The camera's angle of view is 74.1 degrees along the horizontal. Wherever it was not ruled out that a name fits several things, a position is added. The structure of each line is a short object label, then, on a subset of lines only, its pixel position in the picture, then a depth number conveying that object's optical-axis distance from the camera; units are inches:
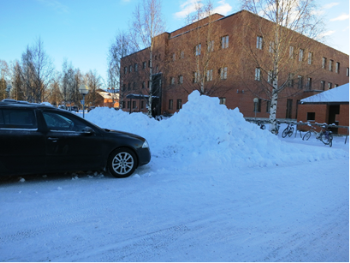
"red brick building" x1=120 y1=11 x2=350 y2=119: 599.2
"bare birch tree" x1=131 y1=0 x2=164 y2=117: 812.6
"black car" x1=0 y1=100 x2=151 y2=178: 179.9
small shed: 759.4
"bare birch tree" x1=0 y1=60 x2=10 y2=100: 1759.4
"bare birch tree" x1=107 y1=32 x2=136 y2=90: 966.7
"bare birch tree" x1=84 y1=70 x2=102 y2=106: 1860.2
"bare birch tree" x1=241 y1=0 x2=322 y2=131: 559.8
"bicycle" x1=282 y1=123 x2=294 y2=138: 688.4
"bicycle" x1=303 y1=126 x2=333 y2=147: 527.6
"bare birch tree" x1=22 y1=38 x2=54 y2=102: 954.7
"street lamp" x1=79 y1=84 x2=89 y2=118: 857.5
